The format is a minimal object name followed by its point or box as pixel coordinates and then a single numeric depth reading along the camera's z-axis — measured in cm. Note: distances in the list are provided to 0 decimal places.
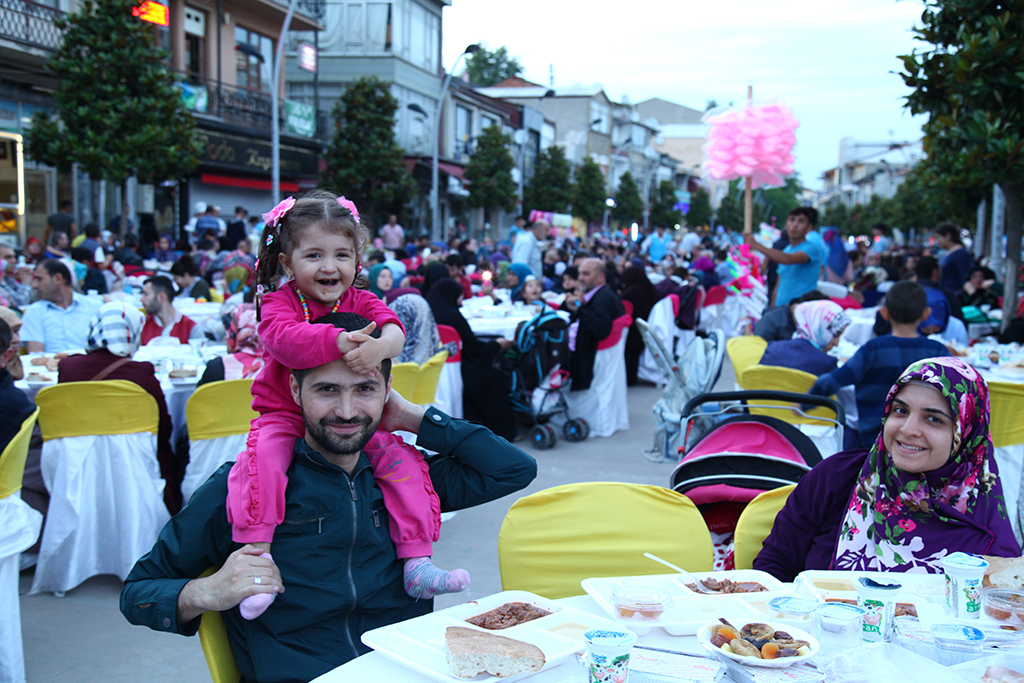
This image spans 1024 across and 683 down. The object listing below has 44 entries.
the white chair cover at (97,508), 434
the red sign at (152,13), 1508
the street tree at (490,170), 3309
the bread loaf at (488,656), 165
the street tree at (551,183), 4147
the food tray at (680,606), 194
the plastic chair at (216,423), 452
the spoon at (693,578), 222
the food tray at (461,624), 172
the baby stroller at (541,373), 771
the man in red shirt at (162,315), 710
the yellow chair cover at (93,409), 432
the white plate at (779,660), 163
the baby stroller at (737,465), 332
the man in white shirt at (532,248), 1398
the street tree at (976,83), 655
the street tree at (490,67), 7081
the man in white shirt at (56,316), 644
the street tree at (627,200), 5553
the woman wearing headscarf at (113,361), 455
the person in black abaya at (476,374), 750
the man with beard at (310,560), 193
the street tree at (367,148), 2541
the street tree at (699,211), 7331
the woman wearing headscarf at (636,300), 1062
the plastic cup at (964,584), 198
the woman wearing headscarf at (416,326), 678
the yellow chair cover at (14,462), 307
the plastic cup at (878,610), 186
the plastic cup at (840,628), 183
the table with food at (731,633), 166
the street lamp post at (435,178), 2406
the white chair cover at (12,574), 307
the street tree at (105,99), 1441
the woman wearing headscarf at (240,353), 496
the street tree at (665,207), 6538
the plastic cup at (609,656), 151
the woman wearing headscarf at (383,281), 913
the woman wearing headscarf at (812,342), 558
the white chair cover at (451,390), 737
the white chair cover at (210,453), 462
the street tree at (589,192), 4600
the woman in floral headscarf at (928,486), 247
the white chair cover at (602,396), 819
